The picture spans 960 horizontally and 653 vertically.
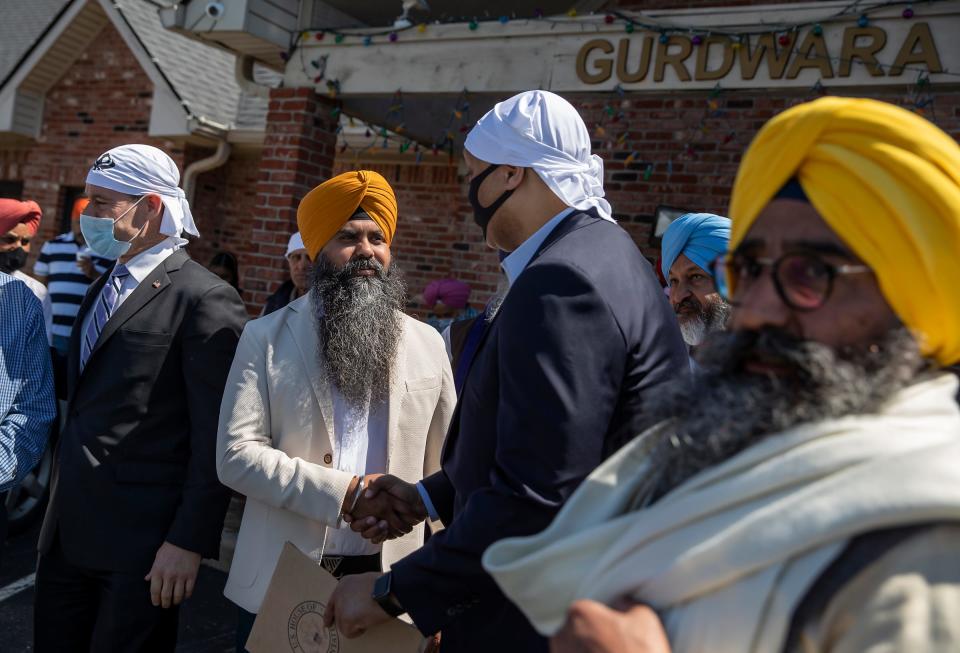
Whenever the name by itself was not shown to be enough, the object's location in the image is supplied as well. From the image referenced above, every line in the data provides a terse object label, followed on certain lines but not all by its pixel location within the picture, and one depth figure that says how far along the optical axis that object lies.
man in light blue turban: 3.53
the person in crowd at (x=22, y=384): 3.02
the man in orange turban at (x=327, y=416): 2.74
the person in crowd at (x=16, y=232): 4.50
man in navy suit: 1.82
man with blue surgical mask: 2.96
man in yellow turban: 1.12
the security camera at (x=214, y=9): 6.35
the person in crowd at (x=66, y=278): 6.45
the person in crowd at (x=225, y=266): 8.12
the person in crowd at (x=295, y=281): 5.75
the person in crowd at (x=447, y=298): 7.82
